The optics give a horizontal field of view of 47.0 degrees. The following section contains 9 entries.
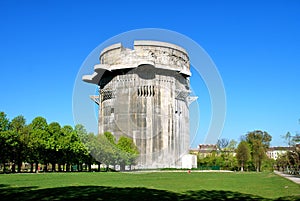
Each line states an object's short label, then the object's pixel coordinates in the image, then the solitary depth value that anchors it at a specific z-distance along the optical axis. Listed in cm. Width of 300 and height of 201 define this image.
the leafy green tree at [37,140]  4959
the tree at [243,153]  8088
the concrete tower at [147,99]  6856
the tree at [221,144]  9562
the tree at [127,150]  5794
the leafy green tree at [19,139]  4888
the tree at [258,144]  8450
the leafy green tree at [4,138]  4503
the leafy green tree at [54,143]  5053
